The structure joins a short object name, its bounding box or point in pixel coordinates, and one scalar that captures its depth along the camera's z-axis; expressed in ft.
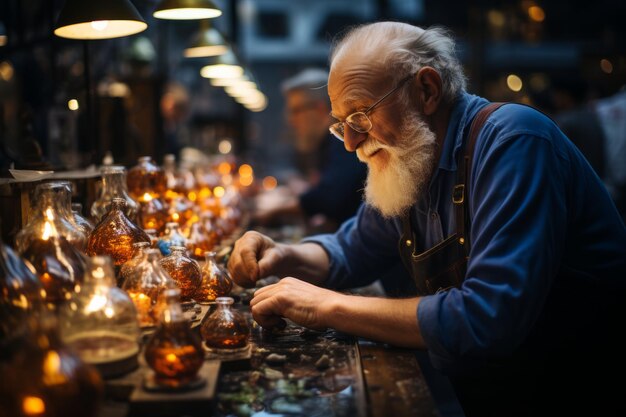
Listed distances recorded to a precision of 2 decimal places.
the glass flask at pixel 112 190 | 9.62
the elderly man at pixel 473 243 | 7.04
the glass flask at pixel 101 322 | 5.79
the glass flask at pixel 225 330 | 6.92
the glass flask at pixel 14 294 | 5.80
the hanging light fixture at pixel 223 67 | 20.45
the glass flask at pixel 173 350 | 5.80
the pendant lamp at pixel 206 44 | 17.53
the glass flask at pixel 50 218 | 7.02
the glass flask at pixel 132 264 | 7.38
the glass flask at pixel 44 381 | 4.80
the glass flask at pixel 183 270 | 8.12
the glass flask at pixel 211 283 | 8.49
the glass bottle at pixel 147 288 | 7.03
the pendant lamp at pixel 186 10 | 11.93
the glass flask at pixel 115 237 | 8.17
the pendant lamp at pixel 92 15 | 8.57
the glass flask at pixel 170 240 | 9.05
